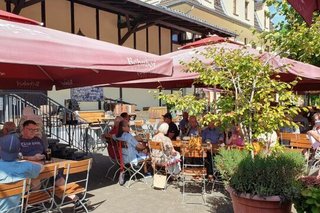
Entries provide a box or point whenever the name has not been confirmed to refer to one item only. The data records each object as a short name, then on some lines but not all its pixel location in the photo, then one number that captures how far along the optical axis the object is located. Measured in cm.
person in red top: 695
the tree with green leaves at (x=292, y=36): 507
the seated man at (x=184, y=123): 904
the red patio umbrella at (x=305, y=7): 243
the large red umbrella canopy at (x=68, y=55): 360
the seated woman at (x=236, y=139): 608
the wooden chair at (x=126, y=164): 669
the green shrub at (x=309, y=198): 325
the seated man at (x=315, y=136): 708
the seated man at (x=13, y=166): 388
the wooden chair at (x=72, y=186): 458
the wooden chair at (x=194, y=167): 578
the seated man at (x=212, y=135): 713
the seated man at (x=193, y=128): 763
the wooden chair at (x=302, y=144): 727
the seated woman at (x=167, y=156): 639
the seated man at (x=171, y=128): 811
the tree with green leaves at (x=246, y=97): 444
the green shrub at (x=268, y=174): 380
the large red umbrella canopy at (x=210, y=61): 529
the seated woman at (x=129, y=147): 673
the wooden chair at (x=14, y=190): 369
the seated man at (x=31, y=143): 536
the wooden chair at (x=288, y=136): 767
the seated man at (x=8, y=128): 683
